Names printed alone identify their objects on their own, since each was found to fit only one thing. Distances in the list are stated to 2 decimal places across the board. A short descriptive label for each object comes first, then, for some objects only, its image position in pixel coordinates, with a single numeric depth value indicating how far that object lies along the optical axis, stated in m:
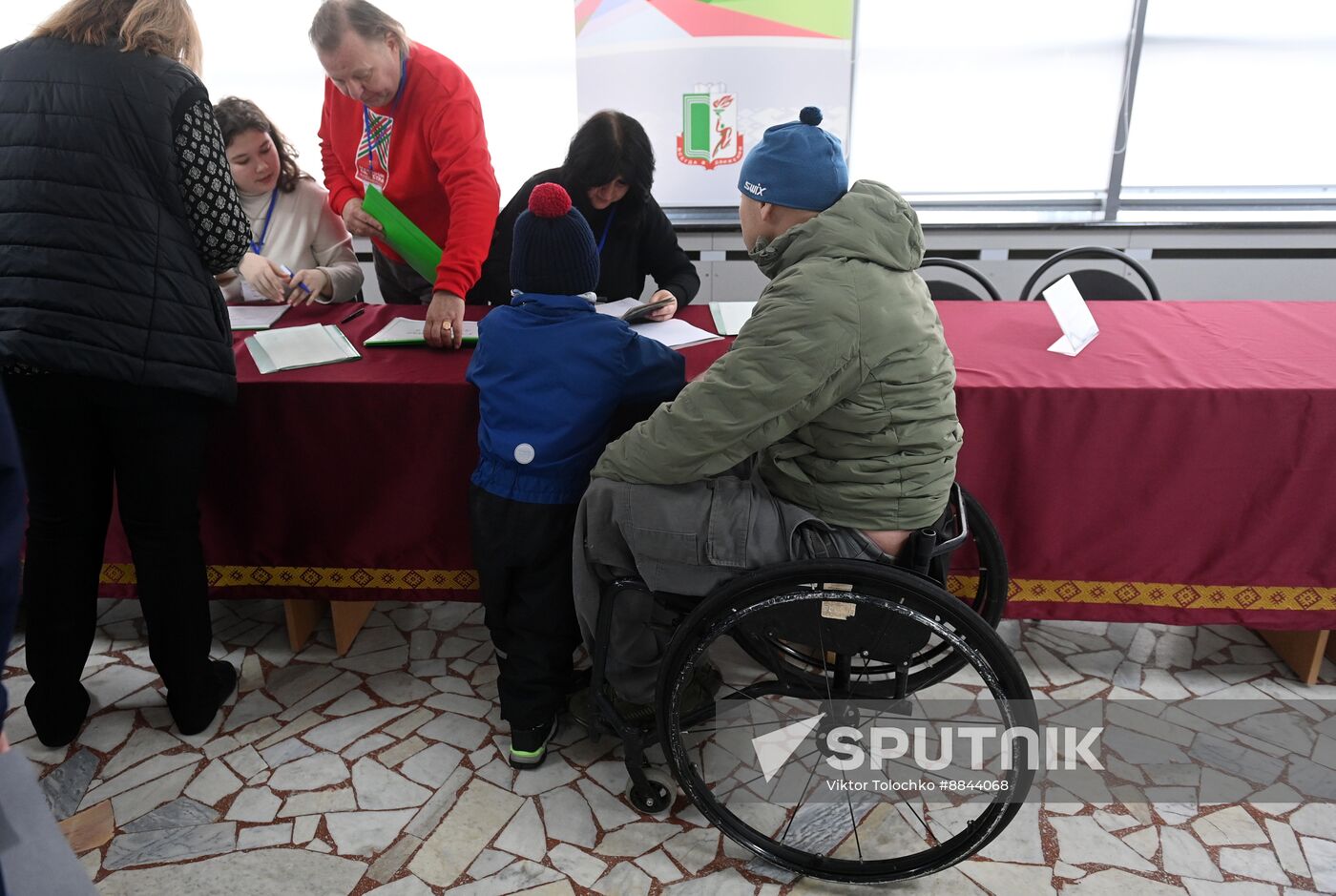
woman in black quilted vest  1.39
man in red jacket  1.96
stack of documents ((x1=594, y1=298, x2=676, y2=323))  2.06
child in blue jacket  1.48
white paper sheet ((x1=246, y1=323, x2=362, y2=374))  1.87
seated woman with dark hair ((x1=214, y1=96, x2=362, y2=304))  2.24
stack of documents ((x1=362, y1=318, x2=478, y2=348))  1.99
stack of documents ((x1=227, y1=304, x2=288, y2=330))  2.18
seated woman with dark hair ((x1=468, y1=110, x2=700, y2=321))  2.12
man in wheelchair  1.28
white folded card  1.92
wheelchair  1.27
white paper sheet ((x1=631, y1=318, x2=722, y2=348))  1.97
